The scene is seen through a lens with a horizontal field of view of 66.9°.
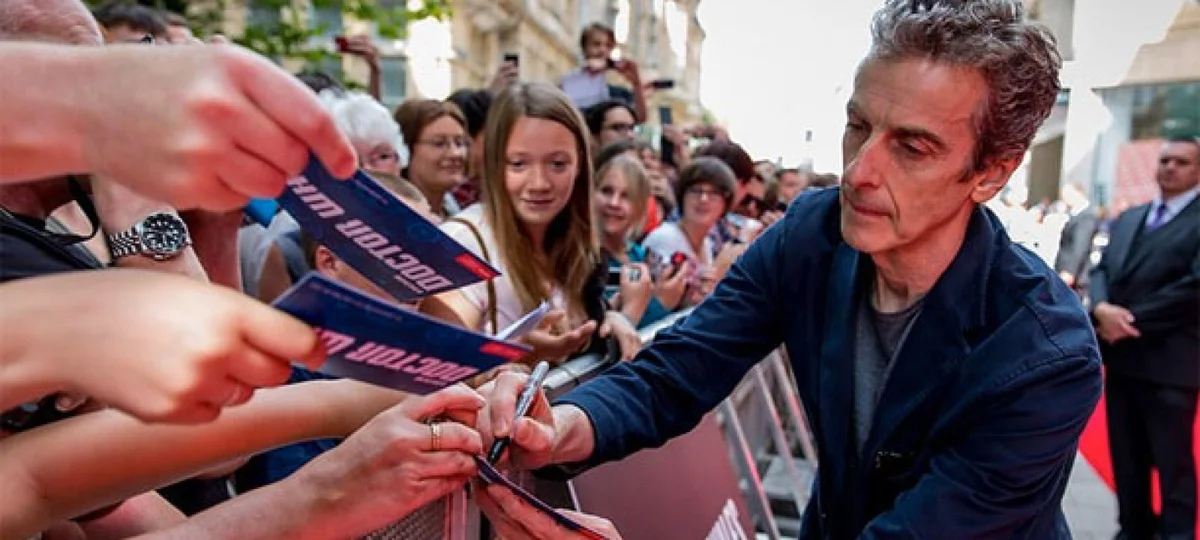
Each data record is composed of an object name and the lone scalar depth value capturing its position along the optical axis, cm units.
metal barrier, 138
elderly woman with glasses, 347
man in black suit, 457
